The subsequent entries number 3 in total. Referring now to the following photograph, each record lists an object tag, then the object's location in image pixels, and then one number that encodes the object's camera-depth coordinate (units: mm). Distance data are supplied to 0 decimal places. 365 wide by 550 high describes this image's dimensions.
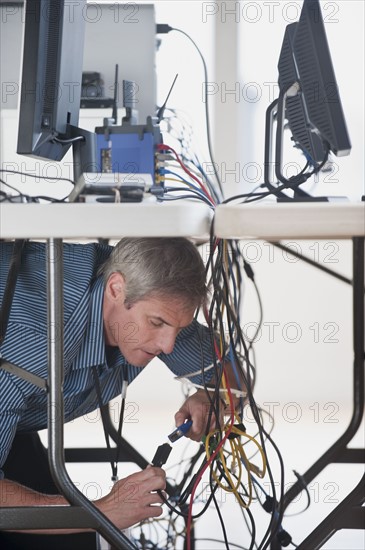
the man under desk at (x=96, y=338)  2958
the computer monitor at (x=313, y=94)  3037
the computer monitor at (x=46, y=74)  2988
